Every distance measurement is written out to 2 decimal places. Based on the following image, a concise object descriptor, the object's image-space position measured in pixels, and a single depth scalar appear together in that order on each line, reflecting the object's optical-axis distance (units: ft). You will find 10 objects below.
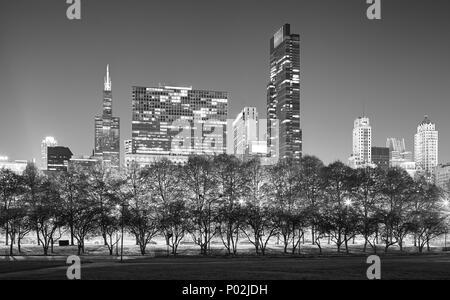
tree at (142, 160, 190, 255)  187.62
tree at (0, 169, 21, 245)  205.98
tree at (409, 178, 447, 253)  205.16
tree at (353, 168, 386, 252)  198.59
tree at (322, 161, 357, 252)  196.13
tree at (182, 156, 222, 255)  191.31
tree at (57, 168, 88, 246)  191.62
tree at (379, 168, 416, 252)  200.34
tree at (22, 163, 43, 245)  207.62
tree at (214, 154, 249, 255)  190.60
